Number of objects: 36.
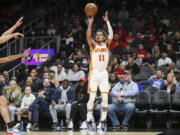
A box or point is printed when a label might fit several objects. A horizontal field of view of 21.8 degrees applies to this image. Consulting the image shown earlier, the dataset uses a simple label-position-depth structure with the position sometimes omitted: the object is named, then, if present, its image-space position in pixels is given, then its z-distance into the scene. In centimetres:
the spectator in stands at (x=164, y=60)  1434
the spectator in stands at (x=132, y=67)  1423
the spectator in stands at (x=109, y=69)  1386
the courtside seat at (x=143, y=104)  1179
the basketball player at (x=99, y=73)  1020
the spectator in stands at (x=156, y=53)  1487
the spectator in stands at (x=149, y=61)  1448
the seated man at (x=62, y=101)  1216
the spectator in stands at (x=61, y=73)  1447
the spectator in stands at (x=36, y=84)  1364
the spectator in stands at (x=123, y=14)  1870
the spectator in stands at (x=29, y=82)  1330
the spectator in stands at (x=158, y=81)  1239
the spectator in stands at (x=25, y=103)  1243
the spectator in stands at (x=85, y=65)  1485
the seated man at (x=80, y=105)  1193
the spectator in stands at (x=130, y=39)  1644
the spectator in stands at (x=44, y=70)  1459
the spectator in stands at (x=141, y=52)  1533
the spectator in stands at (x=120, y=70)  1375
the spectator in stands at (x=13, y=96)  1280
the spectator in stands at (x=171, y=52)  1471
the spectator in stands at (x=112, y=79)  1316
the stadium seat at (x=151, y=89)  1226
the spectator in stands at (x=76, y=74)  1430
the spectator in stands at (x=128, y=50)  1590
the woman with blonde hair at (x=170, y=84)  1187
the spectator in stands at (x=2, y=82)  1342
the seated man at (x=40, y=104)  1222
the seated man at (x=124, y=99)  1159
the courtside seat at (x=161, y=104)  1168
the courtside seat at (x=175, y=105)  1154
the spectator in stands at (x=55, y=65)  1521
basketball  1023
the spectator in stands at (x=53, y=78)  1348
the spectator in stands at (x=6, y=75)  1427
